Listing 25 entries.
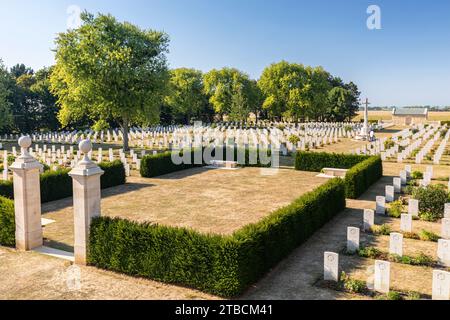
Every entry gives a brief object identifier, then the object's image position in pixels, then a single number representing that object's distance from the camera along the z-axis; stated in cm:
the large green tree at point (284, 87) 7262
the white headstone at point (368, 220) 1361
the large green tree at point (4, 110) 4202
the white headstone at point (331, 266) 931
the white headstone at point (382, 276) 875
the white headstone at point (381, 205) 1558
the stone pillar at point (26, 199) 1138
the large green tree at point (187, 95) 7750
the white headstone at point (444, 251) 1035
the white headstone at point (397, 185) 1972
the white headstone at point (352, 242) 1142
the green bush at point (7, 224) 1178
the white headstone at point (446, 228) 1242
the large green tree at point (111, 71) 3338
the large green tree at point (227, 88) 7950
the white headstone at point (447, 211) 1429
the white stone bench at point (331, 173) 2420
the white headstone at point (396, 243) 1081
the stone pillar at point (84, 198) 1007
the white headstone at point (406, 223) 1311
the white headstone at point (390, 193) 1759
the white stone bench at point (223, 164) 2812
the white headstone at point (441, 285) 808
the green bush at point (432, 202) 1495
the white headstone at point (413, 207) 1510
